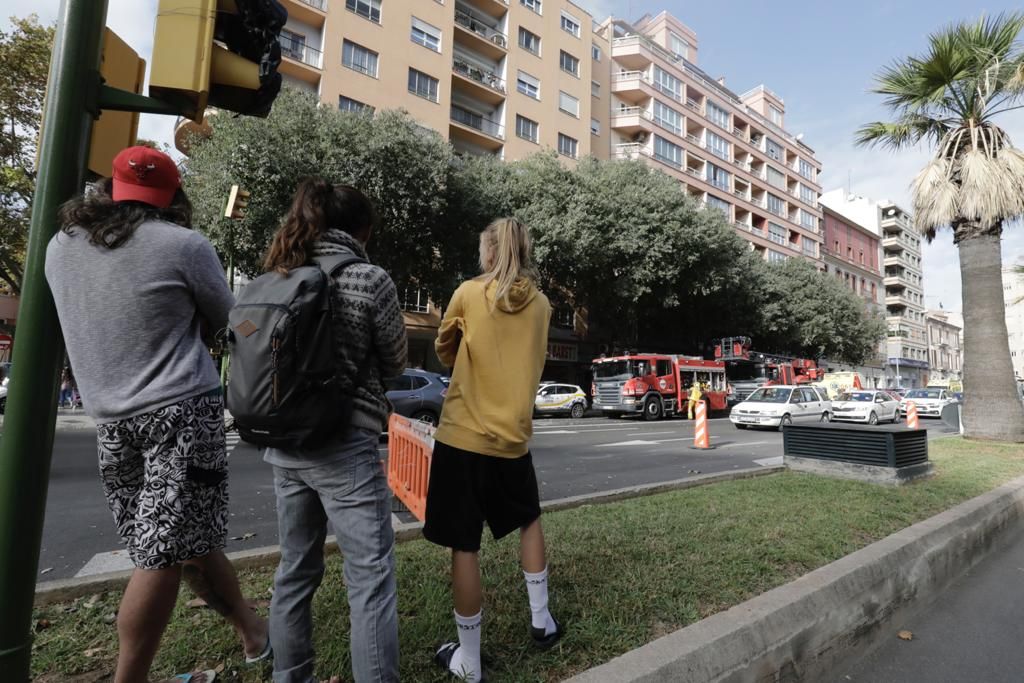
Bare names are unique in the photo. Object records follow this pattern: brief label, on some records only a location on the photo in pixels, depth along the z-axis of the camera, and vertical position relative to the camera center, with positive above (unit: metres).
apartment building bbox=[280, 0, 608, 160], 22.70 +14.62
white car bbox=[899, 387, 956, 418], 23.48 -0.10
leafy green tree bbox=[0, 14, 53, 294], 15.66 +7.26
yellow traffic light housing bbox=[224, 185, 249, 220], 9.44 +2.84
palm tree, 10.23 +4.12
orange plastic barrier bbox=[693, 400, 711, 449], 11.35 -0.83
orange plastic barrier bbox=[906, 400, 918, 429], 15.78 -0.54
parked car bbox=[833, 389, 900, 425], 19.45 -0.40
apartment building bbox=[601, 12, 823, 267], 36.84 +18.98
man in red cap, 1.68 -0.01
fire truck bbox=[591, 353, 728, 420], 20.70 +0.13
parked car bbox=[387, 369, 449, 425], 11.46 -0.34
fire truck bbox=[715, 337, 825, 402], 27.52 +1.26
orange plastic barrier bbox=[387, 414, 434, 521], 4.48 -0.73
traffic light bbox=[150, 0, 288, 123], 1.71 +1.00
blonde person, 2.19 -0.19
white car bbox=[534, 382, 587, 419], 21.42 -0.61
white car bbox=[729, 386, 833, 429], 16.38 -0.45
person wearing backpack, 1.71 -0.30
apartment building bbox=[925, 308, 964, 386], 70.06 +7.08
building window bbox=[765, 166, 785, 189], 48.44 +18.66
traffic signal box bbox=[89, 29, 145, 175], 1.80 +0.83
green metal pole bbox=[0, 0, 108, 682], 1.54 +0.03
